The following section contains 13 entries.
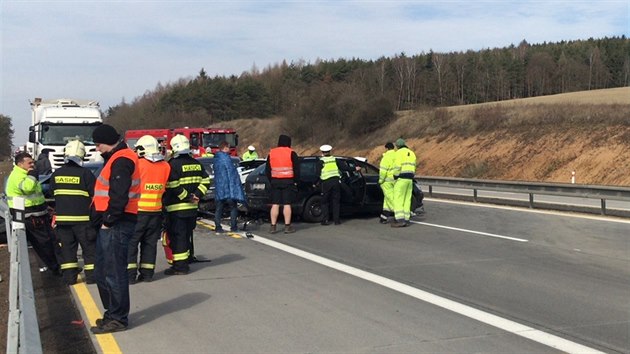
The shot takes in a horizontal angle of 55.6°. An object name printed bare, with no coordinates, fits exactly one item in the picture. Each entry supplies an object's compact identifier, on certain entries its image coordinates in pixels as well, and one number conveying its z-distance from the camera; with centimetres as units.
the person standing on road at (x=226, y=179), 1159
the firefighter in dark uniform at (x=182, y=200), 815
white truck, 2262
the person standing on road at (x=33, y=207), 837
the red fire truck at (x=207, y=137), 3275
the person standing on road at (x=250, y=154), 1852
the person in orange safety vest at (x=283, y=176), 1182
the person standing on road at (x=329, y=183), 1293
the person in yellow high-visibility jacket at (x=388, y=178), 1289
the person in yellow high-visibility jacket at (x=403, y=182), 1264
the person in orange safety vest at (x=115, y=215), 528
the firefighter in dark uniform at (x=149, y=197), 713
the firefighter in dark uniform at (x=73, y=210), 779
